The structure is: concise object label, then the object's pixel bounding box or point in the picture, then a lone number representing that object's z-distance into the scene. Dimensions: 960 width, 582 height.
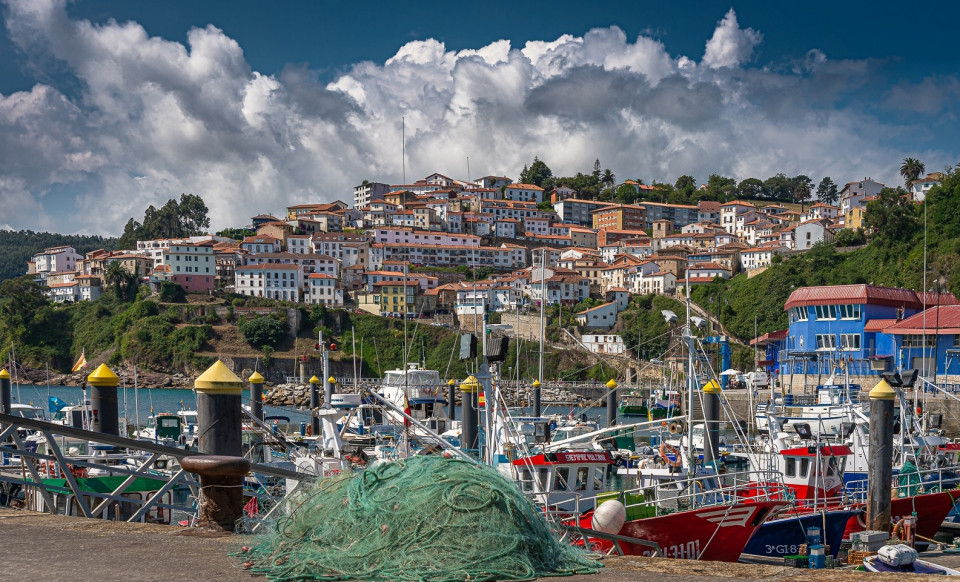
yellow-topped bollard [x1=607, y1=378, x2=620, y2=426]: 31.83
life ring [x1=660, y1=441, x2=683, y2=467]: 24.42
